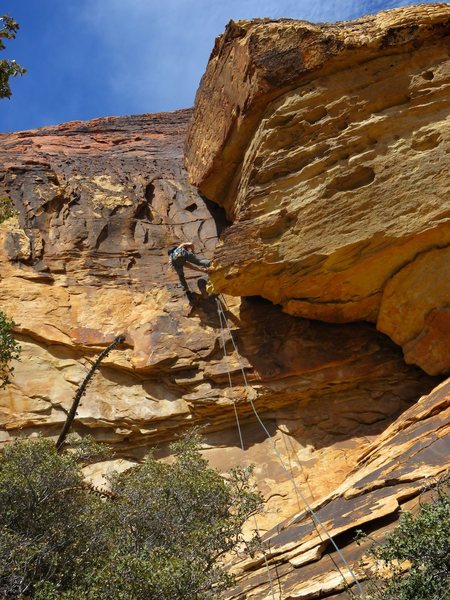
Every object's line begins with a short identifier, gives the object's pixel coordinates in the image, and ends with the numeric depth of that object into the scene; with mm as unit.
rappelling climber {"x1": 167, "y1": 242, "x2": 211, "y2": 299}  13258
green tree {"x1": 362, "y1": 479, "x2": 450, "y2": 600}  5602
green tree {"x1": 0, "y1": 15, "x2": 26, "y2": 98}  8000
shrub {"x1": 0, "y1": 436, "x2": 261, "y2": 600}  7074
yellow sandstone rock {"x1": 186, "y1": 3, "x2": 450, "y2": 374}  11312
